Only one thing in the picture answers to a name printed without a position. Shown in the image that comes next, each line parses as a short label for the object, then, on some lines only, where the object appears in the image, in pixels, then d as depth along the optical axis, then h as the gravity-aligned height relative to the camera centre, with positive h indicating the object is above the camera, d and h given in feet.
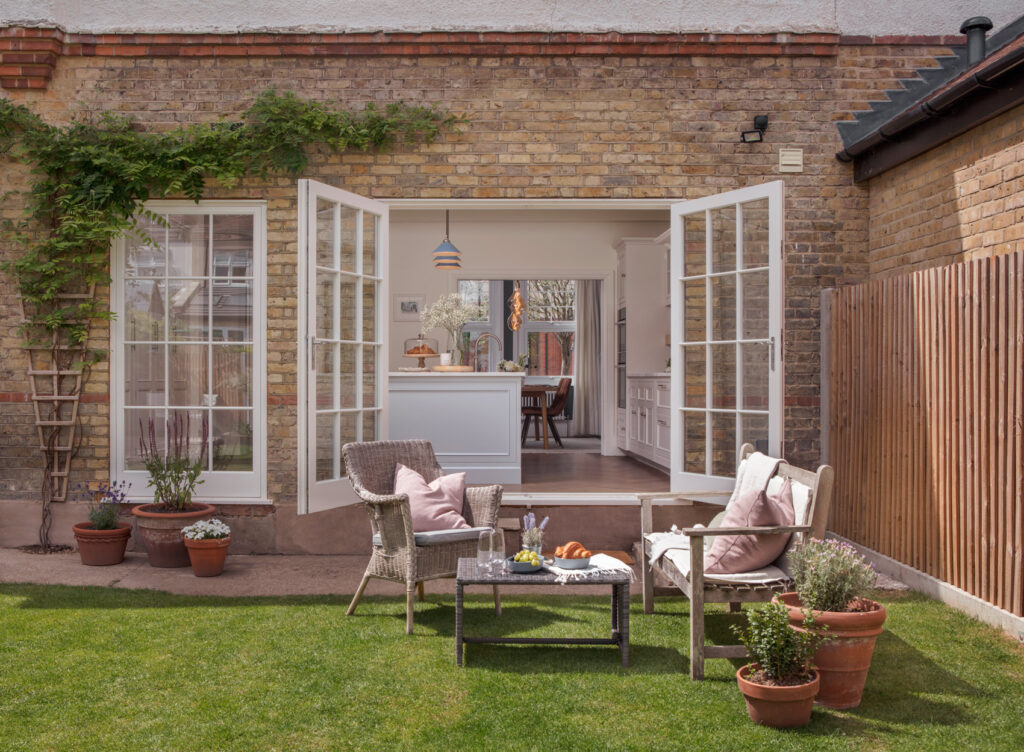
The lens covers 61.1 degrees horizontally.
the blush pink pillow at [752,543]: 12.84 -2.27
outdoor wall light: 19.69 +5.90
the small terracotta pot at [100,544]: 18.48 -3.28
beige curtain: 43.06 +1.41
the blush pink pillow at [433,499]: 15.46 -1.97
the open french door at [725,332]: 17.99 +1.28
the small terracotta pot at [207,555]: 17.62 -3.34
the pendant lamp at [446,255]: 26.63 +4.17
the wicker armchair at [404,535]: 14.19 -2.43
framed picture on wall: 34.14 +3.38
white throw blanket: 14.01 -1.56
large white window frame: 20.13 +0.06
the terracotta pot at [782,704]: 9.93 -3.61
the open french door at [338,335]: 18.25 +1.25
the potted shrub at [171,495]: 18.52 -2.29
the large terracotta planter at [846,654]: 10.55 -3.22
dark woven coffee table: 12.16 -2.88
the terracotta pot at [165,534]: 18.47 -3.07
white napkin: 12.10 -2.59
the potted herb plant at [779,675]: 9.98 -3.35
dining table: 35.99 -0.10
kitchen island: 23.67 -0.75
